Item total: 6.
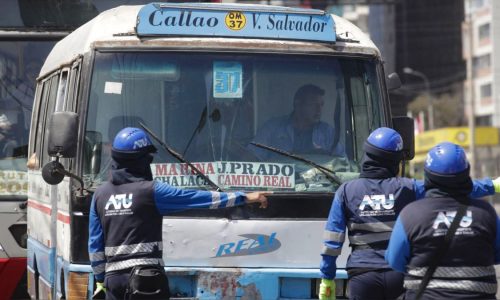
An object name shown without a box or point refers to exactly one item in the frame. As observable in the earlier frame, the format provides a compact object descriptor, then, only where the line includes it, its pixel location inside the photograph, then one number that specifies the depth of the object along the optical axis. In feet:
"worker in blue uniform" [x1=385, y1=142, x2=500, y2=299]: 37.47
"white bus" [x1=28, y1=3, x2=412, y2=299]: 53.06
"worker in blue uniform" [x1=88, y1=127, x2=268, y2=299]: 46.19
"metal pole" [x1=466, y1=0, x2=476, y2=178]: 321.52
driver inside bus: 54.29
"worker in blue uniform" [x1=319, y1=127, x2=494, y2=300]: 46.26
